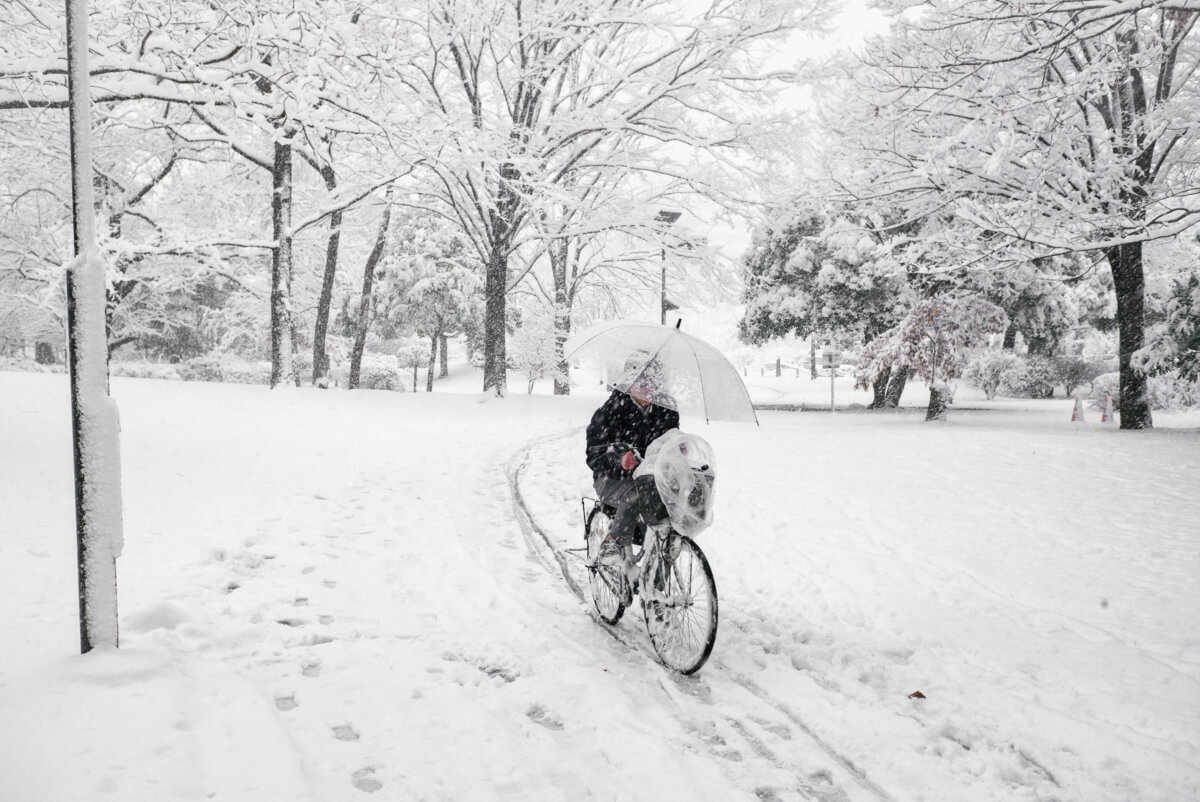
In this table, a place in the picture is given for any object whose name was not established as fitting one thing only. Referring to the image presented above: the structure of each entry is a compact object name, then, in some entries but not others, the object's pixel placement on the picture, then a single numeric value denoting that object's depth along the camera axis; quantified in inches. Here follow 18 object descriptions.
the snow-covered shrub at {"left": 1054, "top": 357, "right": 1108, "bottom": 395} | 1178.6
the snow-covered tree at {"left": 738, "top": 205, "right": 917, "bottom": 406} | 867.4
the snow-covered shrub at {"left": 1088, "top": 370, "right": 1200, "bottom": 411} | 843.4
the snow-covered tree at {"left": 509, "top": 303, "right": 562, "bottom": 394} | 1259.2
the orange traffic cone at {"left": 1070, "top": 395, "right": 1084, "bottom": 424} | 754.7
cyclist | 175.3
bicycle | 157.0
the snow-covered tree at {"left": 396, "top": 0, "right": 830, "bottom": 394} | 623.8
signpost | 890.7
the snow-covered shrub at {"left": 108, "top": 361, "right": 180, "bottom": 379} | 1092.0
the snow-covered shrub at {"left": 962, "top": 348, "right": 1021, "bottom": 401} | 1198.3
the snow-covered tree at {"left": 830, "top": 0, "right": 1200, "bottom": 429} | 356.2
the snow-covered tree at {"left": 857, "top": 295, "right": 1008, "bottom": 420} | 658.8
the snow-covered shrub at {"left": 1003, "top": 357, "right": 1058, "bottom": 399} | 1179.9
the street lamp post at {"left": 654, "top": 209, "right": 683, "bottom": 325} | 746.8
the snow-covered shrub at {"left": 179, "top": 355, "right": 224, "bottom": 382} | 1167.6
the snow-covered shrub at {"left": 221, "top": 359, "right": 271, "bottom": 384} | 1193.4
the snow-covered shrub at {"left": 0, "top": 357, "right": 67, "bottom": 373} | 1140.5
